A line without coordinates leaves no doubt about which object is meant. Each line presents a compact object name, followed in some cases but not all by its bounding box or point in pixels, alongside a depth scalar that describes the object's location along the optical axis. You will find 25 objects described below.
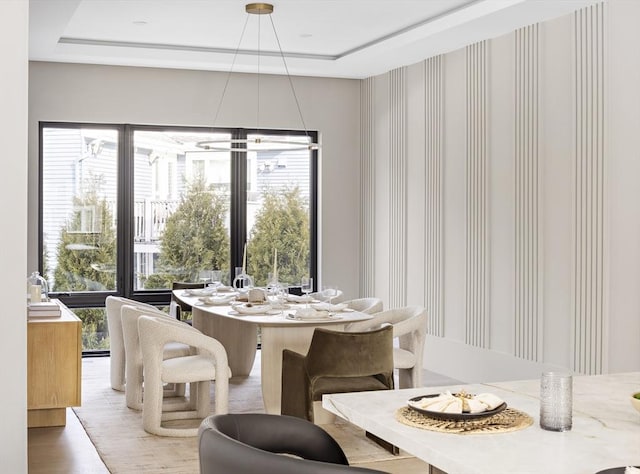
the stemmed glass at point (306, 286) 6.36
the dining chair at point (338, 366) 4.66
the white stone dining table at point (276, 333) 5.37
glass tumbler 2.08
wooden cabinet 5.32
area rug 4.66
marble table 1.83
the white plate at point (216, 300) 6.25
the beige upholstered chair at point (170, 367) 5.14
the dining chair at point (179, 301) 7.30
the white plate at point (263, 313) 5.64
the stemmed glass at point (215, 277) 7.65
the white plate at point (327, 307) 5.79
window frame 8.32
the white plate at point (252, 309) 5.64
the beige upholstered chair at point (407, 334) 5.57
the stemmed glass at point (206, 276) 7.71
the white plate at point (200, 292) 6.88
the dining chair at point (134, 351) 5.74
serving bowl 2.11
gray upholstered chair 1.96
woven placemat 2.07
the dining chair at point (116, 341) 6.45
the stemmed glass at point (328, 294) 6.42
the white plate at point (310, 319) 5.40
